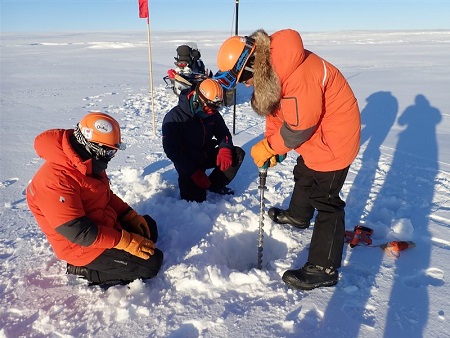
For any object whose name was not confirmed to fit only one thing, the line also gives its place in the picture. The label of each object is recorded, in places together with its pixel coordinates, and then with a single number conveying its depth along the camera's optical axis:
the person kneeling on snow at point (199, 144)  3.74
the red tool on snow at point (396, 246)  3.00
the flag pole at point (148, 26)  5.95
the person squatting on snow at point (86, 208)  2.27
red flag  5.95
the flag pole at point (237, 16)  5.68
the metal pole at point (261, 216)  2.99
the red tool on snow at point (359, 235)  3.13
